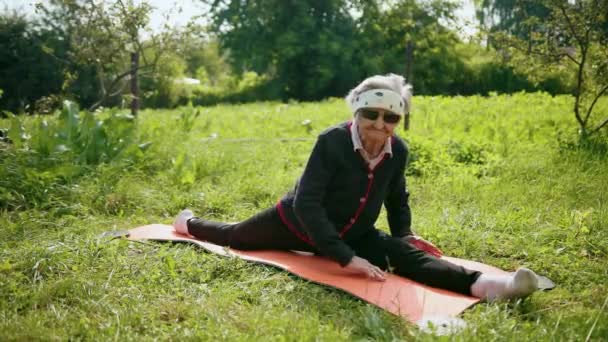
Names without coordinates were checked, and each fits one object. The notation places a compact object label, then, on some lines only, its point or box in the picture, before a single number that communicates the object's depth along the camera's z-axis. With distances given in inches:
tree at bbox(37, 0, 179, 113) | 283.4
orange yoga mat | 109.3
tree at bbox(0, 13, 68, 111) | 645.9
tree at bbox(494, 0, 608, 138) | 254.2
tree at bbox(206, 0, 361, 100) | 901.2
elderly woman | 120.3
